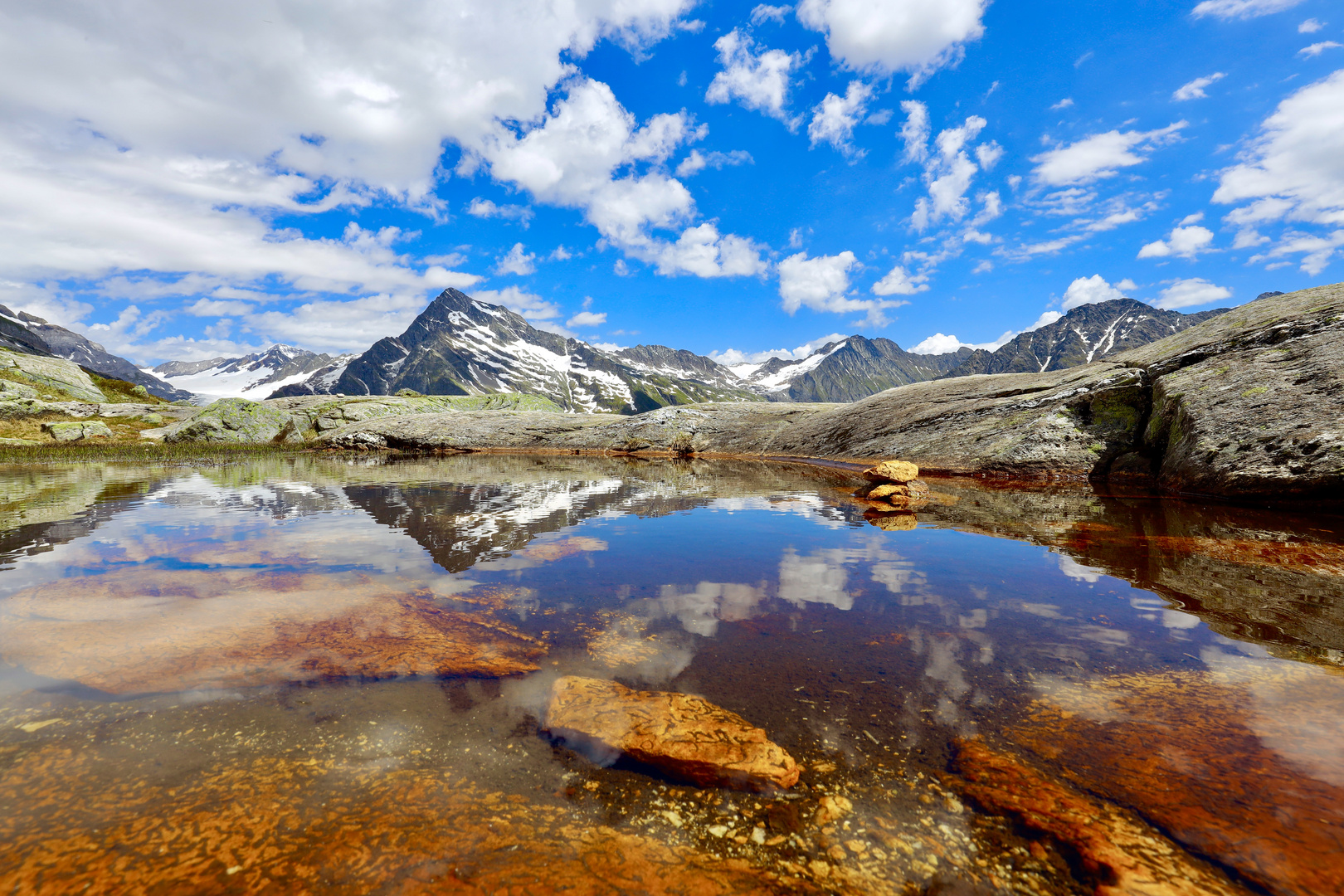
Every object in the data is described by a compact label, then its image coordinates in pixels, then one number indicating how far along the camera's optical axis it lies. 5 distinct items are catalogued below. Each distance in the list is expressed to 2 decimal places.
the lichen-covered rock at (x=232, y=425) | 52.81
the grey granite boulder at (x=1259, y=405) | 14.14
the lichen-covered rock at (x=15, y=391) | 52.14
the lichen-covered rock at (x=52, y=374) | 62.50
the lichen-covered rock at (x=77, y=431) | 48.22
